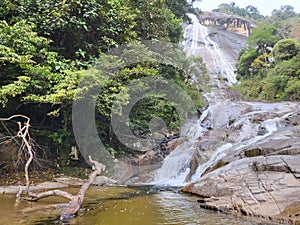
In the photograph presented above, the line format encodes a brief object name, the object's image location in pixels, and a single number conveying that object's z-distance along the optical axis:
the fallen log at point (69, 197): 4.43
